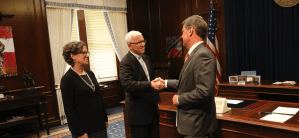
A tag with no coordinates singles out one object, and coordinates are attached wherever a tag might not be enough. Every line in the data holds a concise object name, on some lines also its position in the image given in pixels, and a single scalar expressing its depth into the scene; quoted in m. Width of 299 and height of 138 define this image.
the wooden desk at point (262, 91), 3.32
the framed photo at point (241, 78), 4.01
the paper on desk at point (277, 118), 1.74
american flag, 4.44
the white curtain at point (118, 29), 5.91
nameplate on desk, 2.06
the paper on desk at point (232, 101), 2.46
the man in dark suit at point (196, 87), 1.46
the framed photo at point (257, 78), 3.88
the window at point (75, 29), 5.41
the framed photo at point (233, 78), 4.14
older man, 1.99
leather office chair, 5.21
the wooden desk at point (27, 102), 3.62
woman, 1.77
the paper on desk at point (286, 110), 1.93
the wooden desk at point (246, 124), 1.62
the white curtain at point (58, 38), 4.78
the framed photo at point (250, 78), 3.94
